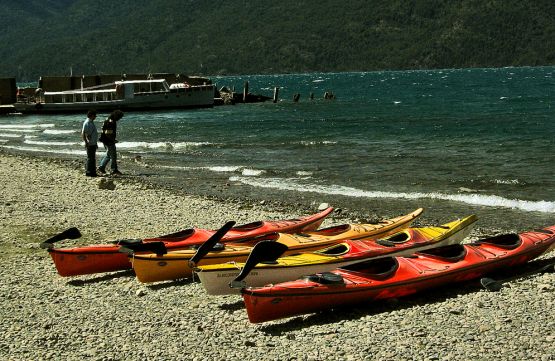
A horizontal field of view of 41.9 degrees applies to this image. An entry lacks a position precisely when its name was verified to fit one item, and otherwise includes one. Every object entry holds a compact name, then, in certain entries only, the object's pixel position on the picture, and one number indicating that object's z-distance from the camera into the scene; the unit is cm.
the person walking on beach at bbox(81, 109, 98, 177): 1981
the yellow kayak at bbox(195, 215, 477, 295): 936
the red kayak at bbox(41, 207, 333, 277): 1055
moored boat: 6191
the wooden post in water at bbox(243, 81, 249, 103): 7388
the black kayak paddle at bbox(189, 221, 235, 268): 1009
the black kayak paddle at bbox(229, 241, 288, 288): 883
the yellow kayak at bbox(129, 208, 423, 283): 1027
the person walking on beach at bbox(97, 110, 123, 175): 2006
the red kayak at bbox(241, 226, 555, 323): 859
